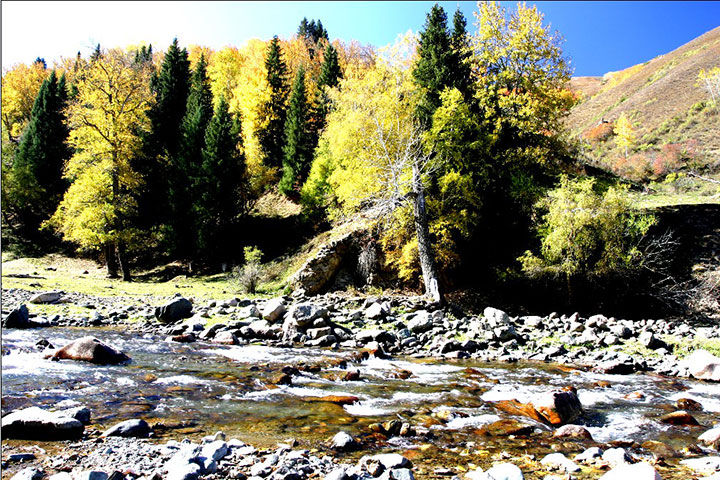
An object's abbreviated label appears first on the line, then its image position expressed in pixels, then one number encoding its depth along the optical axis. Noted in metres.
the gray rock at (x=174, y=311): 13.23
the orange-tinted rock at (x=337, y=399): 6.33
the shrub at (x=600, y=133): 53.38
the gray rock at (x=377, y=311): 13.55
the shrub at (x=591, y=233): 16.00
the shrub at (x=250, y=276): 19.48
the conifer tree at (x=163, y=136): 32.94
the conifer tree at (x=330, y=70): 39.41
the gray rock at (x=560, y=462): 4.23
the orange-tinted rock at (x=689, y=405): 6.45
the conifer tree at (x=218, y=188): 28.02
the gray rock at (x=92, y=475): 3.47
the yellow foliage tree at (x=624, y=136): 44.53
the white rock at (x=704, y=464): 4.23
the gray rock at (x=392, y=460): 4.10
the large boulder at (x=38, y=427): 4.42
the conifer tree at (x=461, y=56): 21.98
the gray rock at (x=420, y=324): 12.19
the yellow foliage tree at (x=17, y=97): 54.59
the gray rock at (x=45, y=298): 15.07
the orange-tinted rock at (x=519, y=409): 5.84
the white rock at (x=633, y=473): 3.54
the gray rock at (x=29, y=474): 3.51
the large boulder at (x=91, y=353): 7.96
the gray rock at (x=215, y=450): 4.09
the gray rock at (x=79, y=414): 4.90
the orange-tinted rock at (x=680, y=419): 5.75
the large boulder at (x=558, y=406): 5.78
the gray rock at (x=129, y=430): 4.64
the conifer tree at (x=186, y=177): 29.36
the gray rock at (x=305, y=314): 12.00
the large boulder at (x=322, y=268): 20.14
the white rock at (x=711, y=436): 4.97
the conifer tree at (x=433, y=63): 21.23
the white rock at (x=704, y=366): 8.23
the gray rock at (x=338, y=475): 3.66
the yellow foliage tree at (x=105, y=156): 24.23
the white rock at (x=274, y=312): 12.68
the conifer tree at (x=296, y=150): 31.28
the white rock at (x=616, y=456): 4.34
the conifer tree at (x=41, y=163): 35.59
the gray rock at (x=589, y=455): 4.46
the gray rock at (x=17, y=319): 11.27
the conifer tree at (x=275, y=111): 35.81
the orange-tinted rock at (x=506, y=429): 5.29
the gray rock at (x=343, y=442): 4.61
